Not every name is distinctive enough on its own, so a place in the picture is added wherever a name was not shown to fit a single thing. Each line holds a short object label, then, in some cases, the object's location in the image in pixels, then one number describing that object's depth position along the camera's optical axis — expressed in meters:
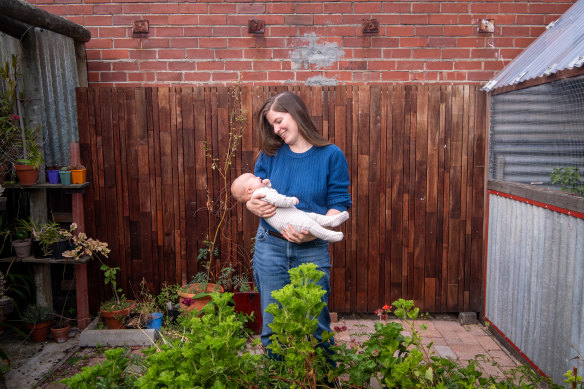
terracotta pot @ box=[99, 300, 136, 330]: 3.84
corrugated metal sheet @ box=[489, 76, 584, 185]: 3.30
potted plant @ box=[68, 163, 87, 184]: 3.83
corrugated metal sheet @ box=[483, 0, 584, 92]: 2.84
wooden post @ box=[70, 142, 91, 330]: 3.85
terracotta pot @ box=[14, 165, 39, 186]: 3.63
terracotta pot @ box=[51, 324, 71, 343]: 3.75
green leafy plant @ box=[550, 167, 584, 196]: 3.07
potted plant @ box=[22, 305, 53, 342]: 3.74
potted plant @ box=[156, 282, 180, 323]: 3.99
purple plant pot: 3.77
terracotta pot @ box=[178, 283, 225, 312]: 3.76
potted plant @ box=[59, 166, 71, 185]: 3.78
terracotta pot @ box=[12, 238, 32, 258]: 3.71
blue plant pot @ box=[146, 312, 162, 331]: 3.88
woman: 2.40
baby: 2.30
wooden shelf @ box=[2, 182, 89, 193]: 3.65
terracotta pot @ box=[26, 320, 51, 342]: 3.74
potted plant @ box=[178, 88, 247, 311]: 3.98
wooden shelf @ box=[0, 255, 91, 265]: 3.70
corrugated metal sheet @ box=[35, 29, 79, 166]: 3.86
